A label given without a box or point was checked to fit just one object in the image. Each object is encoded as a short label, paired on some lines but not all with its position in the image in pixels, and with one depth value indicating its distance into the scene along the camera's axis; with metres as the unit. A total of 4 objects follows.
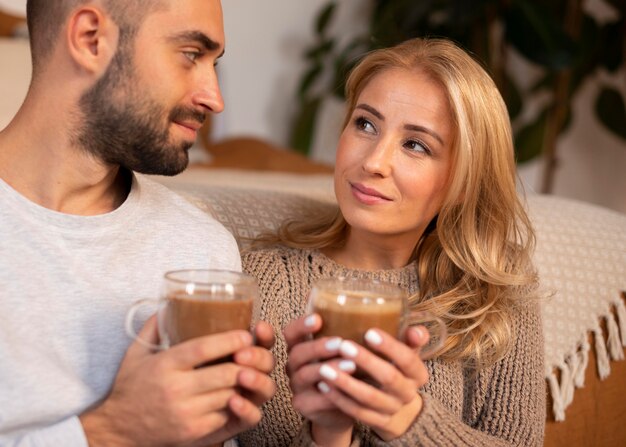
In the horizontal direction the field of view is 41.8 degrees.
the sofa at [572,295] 1.64
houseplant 3.41
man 1.05
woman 1.41
